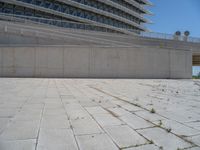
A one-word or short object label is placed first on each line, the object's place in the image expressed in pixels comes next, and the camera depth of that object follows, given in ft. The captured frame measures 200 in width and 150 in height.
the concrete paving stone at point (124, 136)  8.41
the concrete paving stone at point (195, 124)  10.69
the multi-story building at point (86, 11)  127.46
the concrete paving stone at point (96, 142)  7.97
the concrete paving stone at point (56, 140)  7.98
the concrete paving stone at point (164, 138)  8.26
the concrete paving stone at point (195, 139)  8.63
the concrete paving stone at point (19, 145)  7.73
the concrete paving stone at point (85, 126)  9.77
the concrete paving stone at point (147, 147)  7.93
